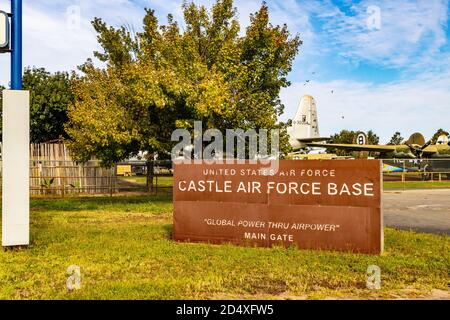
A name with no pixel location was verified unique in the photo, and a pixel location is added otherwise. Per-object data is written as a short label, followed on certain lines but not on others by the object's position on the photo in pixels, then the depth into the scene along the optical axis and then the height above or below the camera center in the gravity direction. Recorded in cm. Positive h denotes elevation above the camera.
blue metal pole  986 +246
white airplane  4850 +350
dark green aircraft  4366 +88
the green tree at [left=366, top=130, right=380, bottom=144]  9932 +414
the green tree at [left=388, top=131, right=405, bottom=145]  11021 +428
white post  970 -27
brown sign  946 -103
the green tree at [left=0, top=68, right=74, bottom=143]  3762 +435
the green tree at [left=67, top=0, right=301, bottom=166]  1819 +293
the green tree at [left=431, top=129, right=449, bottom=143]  8880 +489
